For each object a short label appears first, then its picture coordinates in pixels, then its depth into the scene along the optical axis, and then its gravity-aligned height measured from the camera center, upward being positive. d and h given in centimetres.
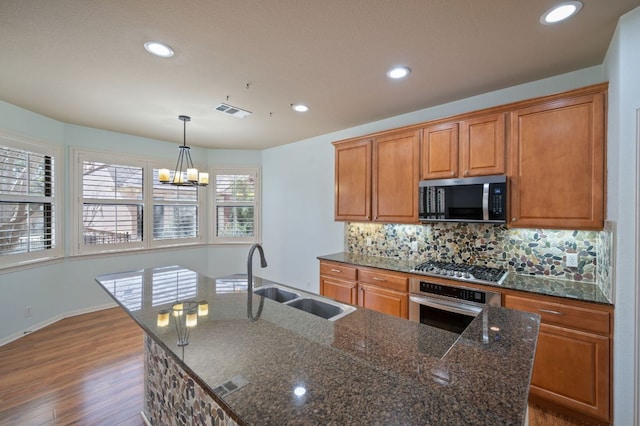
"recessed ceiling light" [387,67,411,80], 237 +117
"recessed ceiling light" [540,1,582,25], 164 +118
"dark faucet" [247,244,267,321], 145 -52
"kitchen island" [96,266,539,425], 71 -51
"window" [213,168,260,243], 550 +10
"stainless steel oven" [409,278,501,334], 234 -80
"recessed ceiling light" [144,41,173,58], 203 +118
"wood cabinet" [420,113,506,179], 253 +60
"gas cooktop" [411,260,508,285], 242 -56
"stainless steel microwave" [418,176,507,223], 247 +11
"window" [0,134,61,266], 327 +10
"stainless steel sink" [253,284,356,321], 174 -60
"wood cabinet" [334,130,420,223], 308 +39
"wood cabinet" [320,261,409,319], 284 -83
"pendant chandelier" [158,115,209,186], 344 +41
